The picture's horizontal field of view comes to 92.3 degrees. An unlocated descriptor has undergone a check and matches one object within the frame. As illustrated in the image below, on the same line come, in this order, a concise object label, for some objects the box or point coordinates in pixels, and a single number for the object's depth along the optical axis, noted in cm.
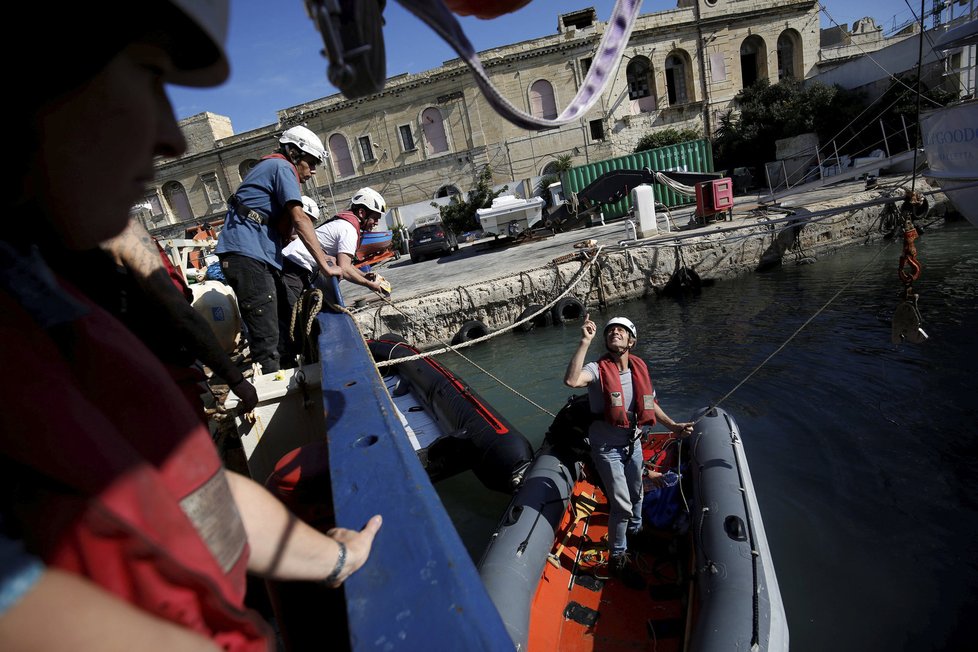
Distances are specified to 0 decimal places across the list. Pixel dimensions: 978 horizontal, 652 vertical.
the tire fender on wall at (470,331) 1033
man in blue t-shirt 338
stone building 2672
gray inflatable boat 287
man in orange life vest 362
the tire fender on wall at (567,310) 1092
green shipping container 2014
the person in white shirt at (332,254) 416
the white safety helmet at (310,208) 359
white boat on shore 1730
